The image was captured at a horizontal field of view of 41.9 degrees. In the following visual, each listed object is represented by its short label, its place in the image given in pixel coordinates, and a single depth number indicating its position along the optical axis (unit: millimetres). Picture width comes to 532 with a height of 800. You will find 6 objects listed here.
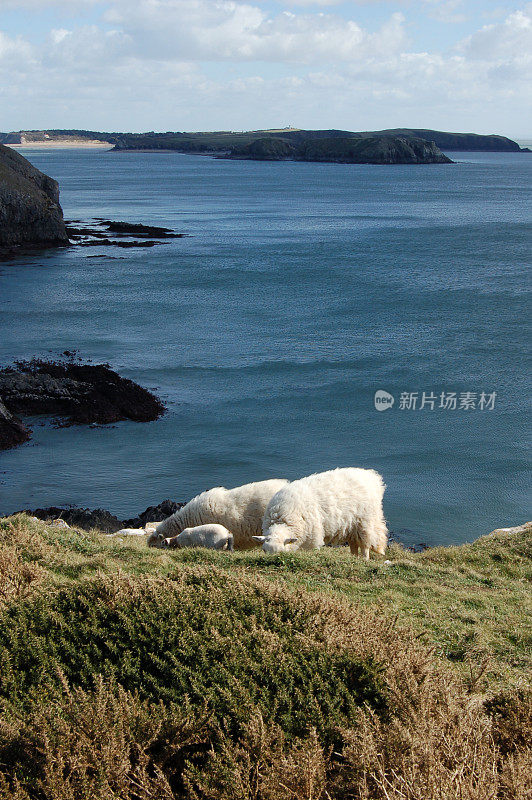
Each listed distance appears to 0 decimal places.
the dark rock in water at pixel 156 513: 17000
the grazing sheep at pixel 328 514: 10859
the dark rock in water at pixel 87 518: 16403
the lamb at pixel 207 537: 11359
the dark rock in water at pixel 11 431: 23109
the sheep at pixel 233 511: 12234
